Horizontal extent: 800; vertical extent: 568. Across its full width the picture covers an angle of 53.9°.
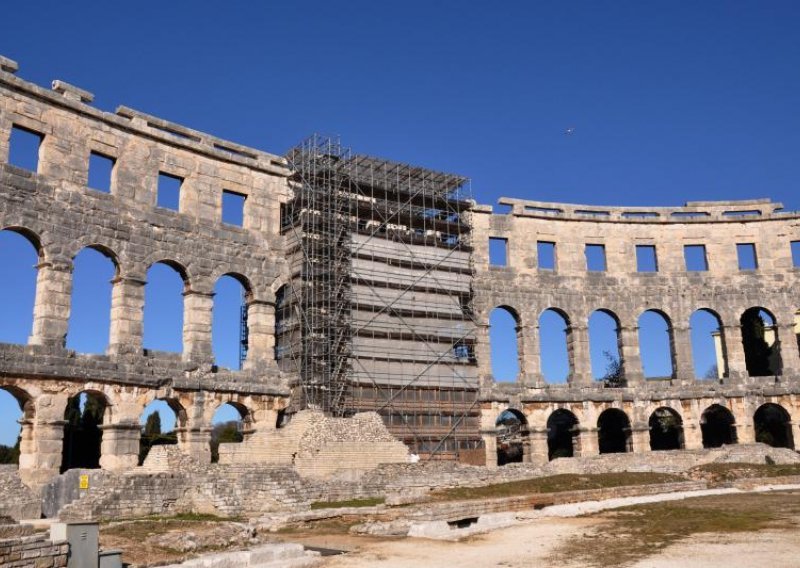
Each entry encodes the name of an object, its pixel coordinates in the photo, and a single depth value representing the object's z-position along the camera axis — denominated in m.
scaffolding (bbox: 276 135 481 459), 29.59
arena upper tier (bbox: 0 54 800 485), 24.72
